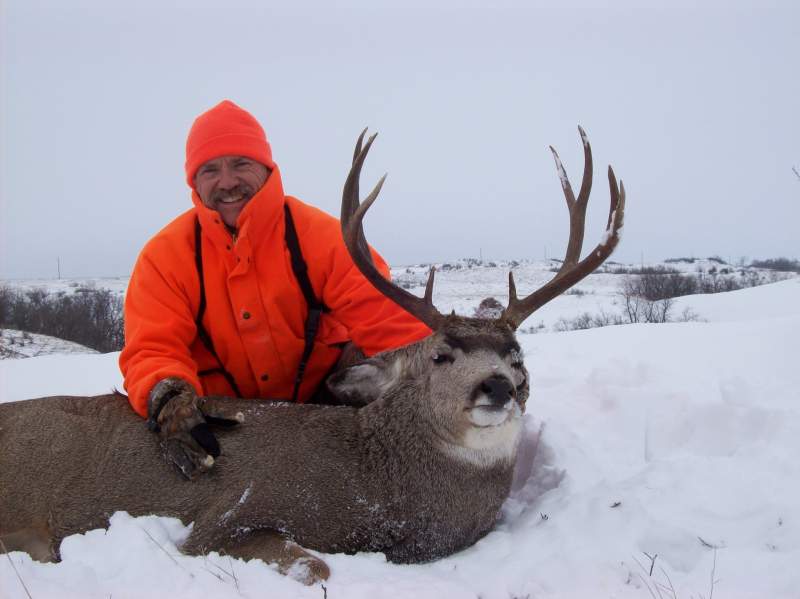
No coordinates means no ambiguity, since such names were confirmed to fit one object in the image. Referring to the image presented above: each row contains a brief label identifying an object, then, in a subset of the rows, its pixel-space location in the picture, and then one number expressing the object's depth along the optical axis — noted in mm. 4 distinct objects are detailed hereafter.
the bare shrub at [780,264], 37688
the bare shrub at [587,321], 13828
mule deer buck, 2992
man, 3920
